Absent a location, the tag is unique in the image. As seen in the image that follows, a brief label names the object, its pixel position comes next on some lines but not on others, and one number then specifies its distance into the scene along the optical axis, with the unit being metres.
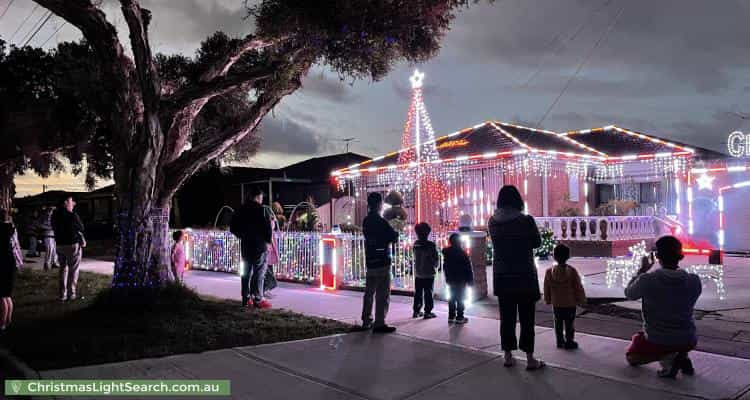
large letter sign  14.36
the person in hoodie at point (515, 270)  4.84
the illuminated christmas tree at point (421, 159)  12.51
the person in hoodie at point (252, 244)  8.16
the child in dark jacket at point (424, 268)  7.20
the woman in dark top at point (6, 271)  6.73
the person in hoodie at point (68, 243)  9.06
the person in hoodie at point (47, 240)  14.92
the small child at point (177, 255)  9.98
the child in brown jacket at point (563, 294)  5.55
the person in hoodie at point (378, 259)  6.46
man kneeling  4.50
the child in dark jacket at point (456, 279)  6.93
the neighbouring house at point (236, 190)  28.62
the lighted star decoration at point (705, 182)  16.47
